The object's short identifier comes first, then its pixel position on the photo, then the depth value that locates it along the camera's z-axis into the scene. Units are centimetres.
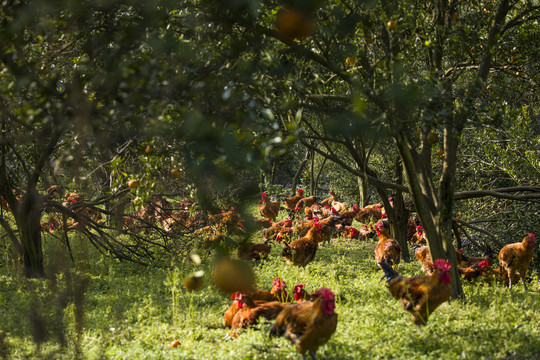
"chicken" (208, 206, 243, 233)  754
